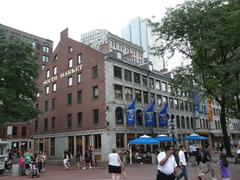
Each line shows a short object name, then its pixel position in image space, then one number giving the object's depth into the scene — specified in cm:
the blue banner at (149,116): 3706
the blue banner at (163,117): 3994
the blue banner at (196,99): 3349
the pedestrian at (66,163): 2561
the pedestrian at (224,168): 1024
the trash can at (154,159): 2941
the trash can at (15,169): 2123
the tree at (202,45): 1886
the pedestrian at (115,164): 1291
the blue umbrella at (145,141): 2996
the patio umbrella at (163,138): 3346
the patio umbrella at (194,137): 3591
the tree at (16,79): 2542
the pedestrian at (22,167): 2166
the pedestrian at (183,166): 1286
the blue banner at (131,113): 3538
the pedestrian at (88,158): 2716
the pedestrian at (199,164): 1478
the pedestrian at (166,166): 722
